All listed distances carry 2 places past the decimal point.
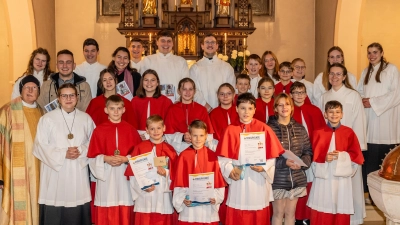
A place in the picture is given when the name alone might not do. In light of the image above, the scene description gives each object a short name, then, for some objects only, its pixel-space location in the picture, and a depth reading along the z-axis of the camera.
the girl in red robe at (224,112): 5.66
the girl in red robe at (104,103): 5.68
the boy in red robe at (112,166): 5.09
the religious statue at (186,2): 9.77
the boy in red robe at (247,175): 4.89
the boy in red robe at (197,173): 4.85
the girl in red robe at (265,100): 5.74
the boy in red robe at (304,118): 5.63
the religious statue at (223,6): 9.63
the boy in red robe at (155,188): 5.00
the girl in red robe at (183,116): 5.67
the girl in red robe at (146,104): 5.84
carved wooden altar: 9.50
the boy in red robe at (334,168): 5.18
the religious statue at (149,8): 9.65
